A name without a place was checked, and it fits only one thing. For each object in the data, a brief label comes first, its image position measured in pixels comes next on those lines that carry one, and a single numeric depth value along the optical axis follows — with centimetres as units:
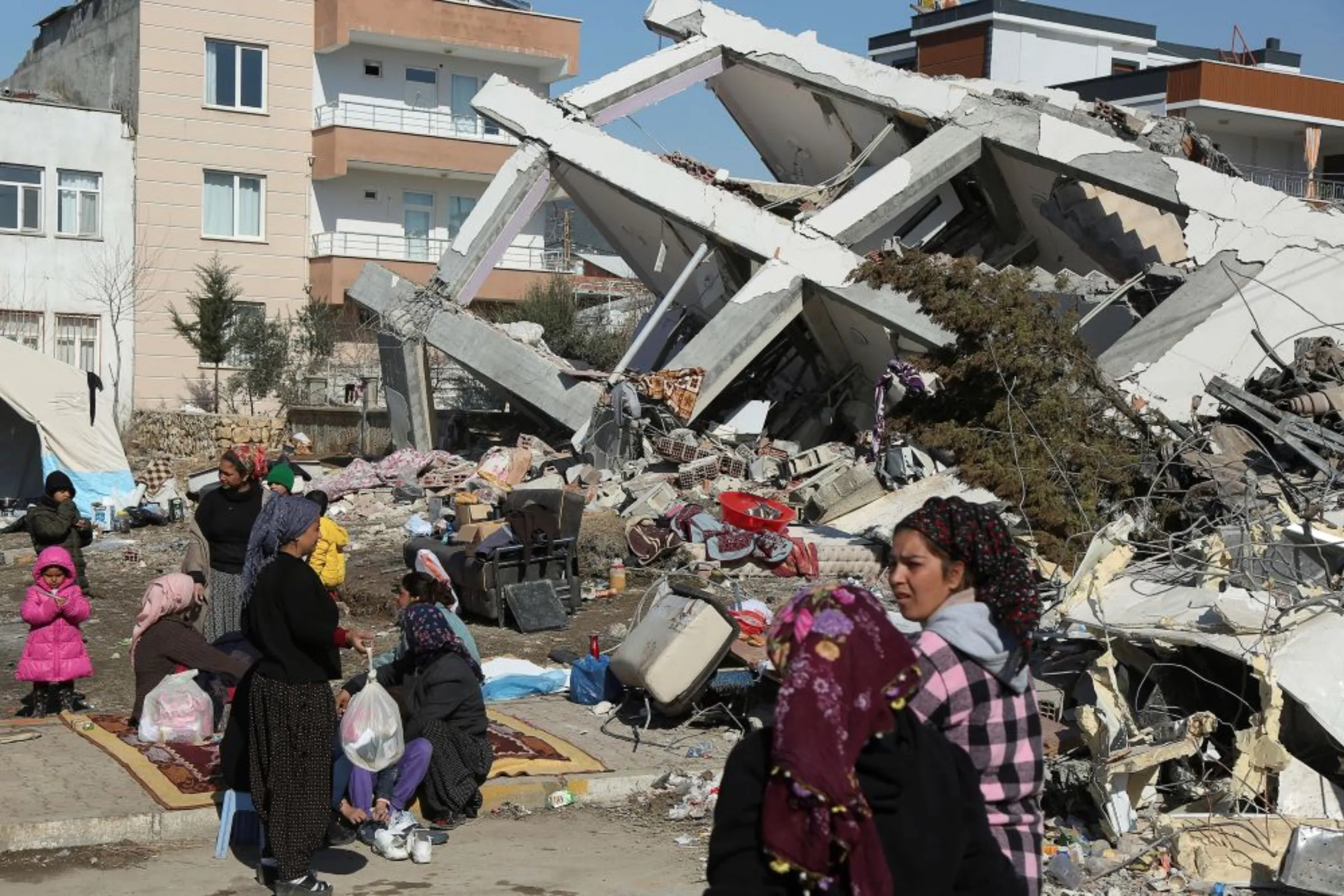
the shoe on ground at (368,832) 664
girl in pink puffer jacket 867
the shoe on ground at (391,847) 649
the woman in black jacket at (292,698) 582
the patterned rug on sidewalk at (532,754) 756
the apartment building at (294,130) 3306
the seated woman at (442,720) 689
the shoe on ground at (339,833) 653
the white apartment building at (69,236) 3092
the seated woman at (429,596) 700
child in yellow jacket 971
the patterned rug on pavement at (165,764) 680
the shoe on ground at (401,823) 657
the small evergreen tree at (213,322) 3159
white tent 1989
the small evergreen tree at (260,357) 3212
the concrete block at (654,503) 1638
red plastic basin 1510
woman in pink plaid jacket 339
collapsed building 1631
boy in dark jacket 1160
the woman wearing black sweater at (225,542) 819
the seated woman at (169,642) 775
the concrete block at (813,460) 1781
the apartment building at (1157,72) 3731
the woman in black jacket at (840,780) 279
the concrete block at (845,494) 1594
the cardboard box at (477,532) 1389
